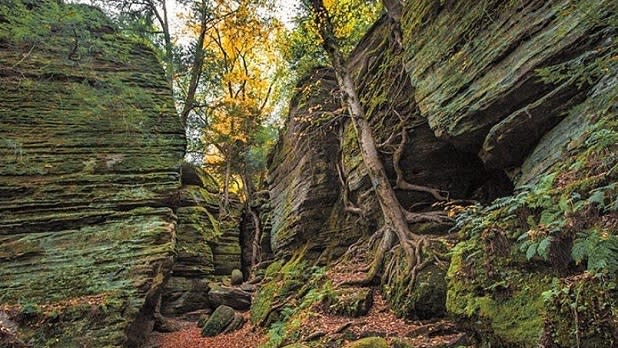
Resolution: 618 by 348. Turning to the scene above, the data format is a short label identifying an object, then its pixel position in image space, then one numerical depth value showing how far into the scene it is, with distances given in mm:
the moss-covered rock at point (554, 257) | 2641
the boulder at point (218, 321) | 10828
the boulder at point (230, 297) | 13031
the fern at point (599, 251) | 2488
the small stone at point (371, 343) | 5108
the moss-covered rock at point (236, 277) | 16183
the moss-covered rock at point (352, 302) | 7082
